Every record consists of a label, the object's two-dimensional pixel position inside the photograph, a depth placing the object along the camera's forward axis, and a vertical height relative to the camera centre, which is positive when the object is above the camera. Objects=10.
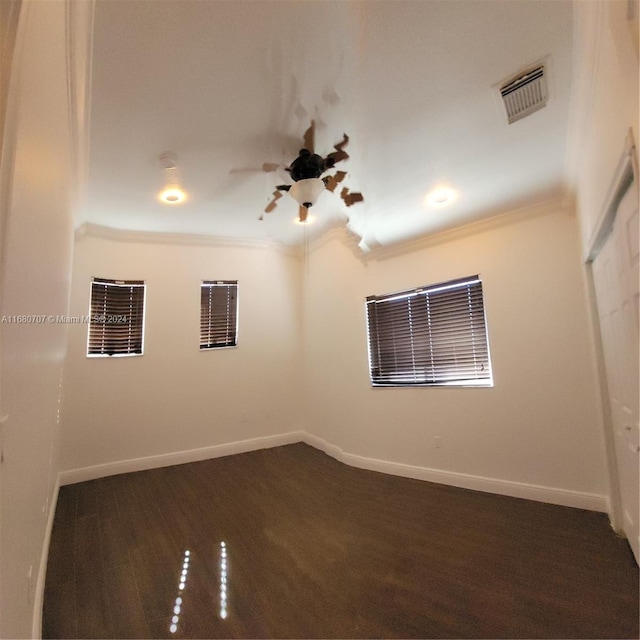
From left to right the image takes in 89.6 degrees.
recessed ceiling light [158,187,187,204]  3.18 +1.69
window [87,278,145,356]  3.97 +0.59
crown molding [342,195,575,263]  3.02 +1.33
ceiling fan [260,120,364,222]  2.51 +1.56
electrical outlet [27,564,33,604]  1.36 -0.93
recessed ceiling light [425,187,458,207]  2.98 +1.49
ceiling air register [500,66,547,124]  1.82 +1.52
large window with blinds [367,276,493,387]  3.47 +0.20
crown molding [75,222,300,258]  3.95 +1.69
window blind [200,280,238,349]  4.62 +0.68
